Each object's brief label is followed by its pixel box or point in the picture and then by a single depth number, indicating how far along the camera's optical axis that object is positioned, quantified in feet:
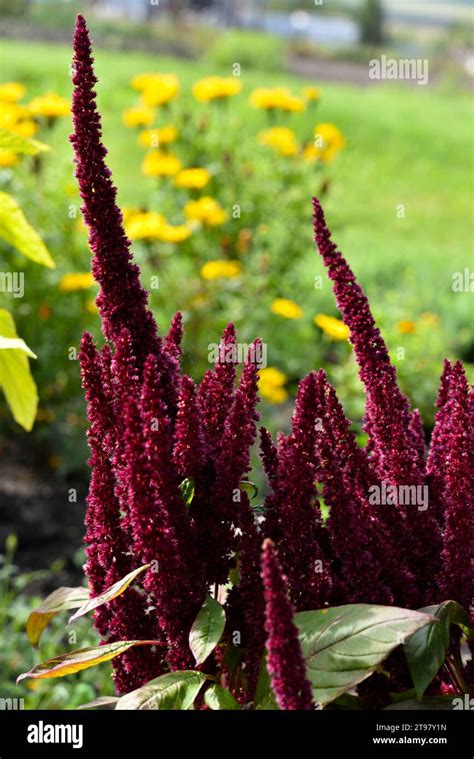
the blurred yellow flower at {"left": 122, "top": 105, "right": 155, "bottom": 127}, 15.61
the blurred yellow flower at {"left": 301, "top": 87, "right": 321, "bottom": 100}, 15.67
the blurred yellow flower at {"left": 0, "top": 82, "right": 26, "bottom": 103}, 14.75
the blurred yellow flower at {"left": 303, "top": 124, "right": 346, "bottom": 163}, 16.33
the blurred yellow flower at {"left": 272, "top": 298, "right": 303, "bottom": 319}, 14.01
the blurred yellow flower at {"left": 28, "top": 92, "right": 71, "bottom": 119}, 14.01
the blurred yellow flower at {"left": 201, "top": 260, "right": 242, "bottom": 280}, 14.55
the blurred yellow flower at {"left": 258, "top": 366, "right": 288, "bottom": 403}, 13.74
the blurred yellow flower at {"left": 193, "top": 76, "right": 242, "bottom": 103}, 15.88
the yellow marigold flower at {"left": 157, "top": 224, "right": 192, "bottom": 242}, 13.83
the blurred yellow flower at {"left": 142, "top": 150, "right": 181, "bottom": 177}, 15.20
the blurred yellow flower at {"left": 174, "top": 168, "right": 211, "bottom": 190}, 15.21
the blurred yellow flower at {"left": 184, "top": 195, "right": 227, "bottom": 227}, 14.75
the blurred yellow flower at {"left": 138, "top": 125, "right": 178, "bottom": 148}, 15.33
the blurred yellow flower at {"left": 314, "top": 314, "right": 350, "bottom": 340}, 10.25
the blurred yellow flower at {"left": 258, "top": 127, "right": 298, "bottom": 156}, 15.98
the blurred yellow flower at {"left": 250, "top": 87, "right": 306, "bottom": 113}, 15.57
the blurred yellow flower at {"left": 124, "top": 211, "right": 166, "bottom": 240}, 13.71
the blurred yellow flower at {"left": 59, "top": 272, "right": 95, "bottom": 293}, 13.73
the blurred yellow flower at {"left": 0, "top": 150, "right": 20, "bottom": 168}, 13.53
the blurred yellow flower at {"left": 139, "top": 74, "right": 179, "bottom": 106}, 15.61
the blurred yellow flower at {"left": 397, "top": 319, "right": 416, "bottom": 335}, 14.32
